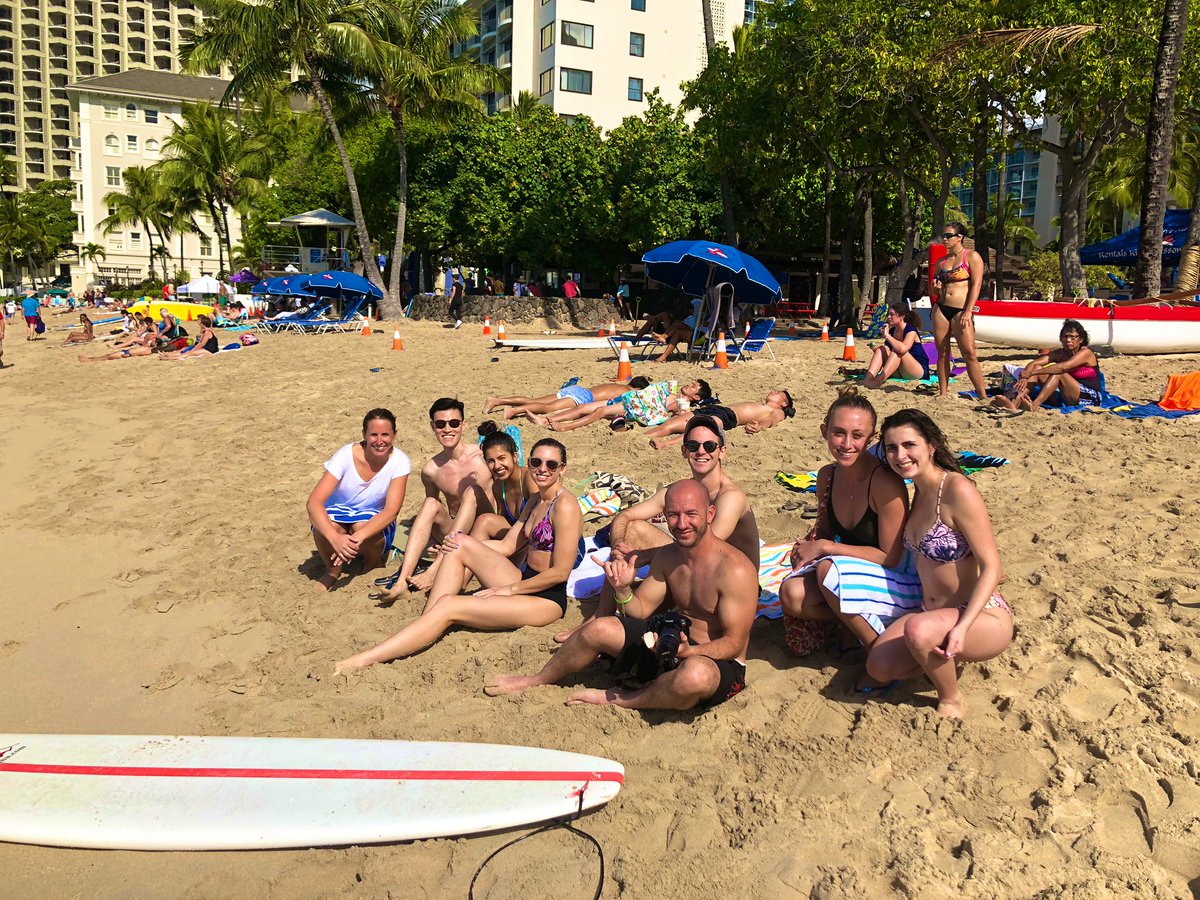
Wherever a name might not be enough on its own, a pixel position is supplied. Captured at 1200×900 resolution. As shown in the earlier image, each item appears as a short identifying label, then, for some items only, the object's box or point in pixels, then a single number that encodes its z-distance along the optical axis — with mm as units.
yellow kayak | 23112
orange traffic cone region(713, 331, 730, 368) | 11609
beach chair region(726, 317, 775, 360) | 12352
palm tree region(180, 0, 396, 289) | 22234
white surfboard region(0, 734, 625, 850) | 2980
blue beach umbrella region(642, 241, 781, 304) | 12312
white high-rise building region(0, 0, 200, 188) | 91875
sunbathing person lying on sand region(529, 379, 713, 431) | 8398
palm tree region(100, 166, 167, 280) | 48844
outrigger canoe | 10555
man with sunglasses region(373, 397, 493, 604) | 5082
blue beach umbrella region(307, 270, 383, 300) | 21172
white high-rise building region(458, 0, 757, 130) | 39125
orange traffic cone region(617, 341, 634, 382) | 10656
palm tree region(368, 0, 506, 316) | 23656
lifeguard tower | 32812
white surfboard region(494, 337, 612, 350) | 14555
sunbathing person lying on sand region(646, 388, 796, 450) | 7758
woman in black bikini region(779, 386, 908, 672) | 3676
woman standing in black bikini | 8297
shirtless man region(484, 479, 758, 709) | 3447
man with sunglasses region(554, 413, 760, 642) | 3999
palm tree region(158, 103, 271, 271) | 40625
